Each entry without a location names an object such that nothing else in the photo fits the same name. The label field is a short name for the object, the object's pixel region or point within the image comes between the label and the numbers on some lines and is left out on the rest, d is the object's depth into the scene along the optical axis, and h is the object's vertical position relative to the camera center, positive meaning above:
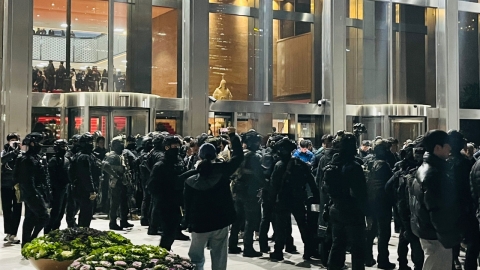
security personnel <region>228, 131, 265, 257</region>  9.70 -0.71
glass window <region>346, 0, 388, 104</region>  21.20 +3.12
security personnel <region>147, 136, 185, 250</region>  8.02 -0.62
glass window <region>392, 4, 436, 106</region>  22.11 +3.31
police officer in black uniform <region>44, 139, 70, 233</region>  9.88 -0.60
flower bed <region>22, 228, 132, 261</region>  6.70 -1.15
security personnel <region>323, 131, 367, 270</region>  7.00 -0.67
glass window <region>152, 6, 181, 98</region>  18.39 +2.84
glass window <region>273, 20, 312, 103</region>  20.28 +2.78
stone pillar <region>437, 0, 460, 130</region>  22.67 +2.88
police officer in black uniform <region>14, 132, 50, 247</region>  9.34 -0.58
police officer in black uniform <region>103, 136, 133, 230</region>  12.81 -0.91
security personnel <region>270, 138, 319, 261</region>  8.98 -0.64
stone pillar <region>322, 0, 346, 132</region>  20.59 +2.82
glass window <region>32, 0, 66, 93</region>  16.50 +2.67
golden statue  19.14 +1.63
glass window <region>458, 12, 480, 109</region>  23.52 +3.18
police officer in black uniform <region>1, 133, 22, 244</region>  10.76 -0.96
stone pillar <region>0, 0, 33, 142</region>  15.76 +2.00
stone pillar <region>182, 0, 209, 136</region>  18.33 +2.38
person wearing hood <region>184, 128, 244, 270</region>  6.47 -0.67
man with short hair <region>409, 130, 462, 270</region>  5.56 -0.59
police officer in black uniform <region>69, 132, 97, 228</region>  9.77 -0.51
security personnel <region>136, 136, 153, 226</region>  12.31 -0.92
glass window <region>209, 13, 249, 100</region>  19.20 +2.81
